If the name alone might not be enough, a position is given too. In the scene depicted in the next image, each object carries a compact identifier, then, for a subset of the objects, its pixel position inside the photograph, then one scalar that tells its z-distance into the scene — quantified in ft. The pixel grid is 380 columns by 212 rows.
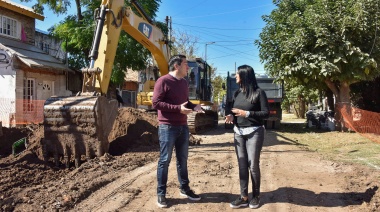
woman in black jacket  14.08
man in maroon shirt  14.28
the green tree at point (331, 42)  40.96
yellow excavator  21.81
